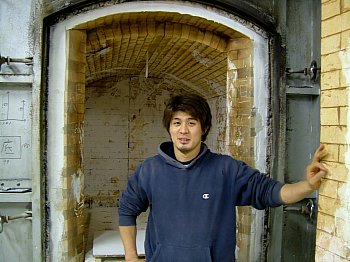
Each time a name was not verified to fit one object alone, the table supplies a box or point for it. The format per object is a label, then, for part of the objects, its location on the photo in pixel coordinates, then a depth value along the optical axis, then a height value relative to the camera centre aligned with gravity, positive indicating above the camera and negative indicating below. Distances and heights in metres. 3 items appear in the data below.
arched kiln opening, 2.62 +0.50
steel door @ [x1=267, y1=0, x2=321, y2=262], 2.79 +0.08
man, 1.77 -0.28
